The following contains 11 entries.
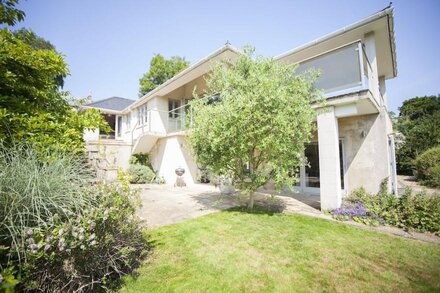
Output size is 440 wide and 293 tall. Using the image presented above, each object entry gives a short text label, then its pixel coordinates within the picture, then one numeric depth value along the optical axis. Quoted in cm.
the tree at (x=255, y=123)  638
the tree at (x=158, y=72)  3247
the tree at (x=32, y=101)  377
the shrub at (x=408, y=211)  566
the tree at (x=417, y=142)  1814
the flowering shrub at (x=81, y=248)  247
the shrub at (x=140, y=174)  1511
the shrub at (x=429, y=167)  1371
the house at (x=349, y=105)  727
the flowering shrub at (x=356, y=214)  633
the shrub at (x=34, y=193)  264
